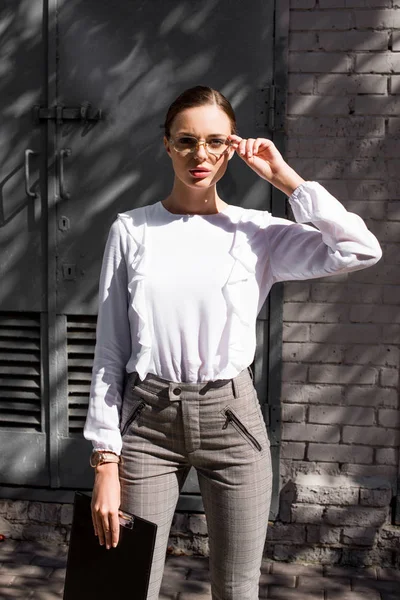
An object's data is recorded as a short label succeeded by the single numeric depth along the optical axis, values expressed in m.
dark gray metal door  3.99
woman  2.29
